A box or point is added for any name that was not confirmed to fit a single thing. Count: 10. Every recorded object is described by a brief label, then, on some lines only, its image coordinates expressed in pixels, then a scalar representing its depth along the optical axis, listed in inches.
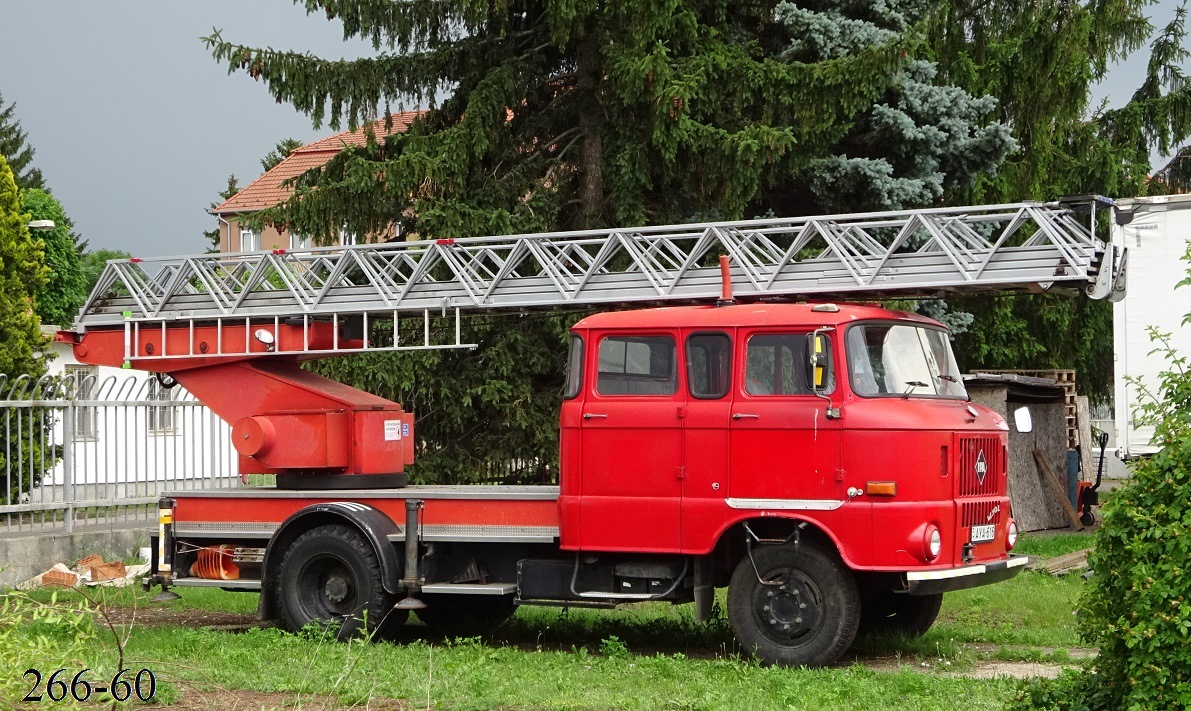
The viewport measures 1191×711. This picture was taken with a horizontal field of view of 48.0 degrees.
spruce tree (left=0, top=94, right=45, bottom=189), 2723.9
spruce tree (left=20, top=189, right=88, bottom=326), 1790.1
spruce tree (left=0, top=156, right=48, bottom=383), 814.5
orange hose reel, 462.9
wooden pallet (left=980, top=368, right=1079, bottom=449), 821.9
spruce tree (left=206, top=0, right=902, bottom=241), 685.3
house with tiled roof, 1804.9
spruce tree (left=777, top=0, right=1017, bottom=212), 729.0
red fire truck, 376.2
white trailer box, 691.4
